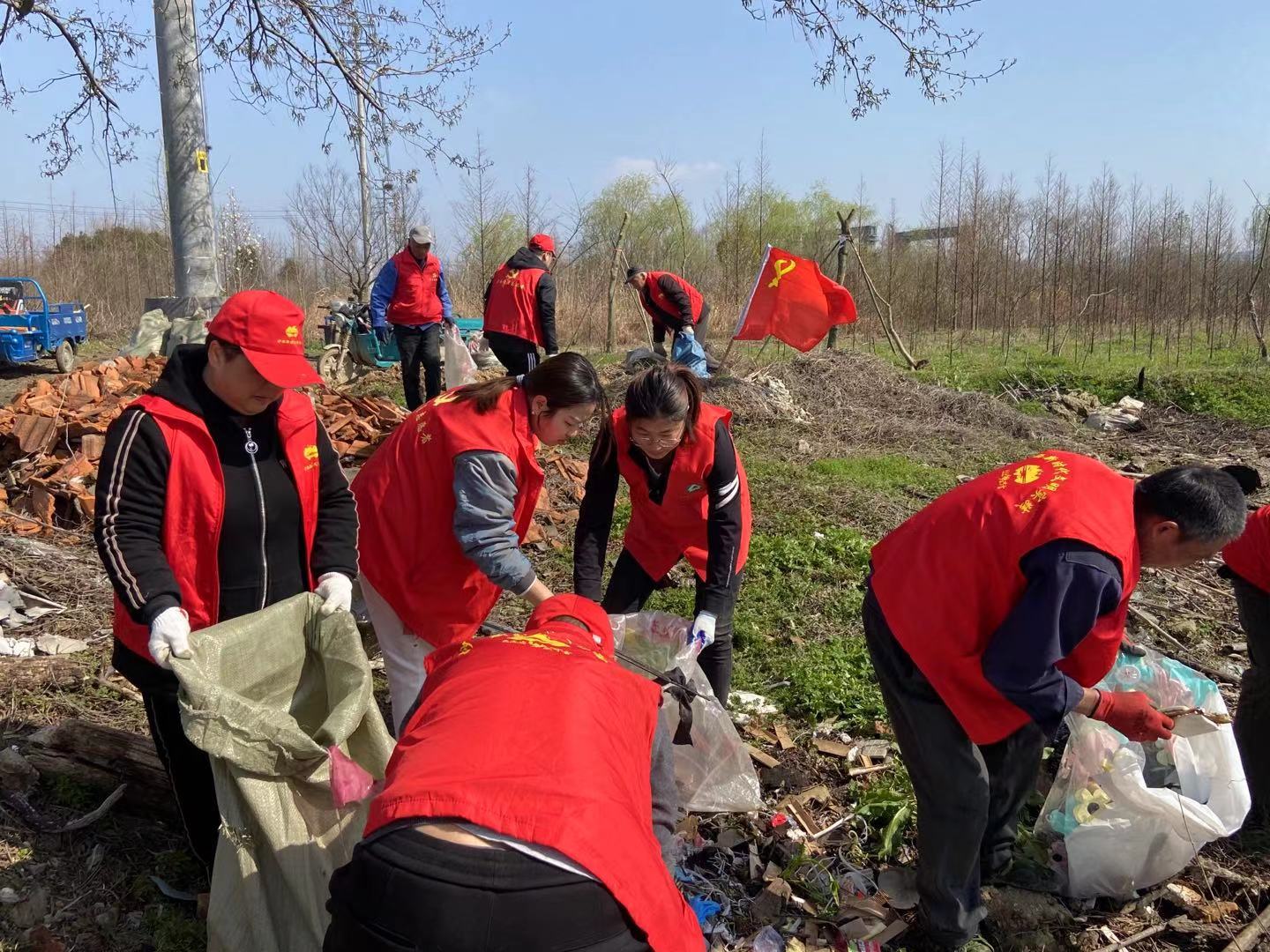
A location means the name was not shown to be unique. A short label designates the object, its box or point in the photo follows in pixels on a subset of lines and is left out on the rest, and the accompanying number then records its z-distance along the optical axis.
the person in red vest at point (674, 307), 9.48
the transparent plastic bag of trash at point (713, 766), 2.70
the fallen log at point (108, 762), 2.76
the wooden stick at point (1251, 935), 2.50
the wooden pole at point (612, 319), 15.10
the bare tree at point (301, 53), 5.83
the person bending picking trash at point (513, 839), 1.27
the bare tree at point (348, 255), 14.45
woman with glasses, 2.91
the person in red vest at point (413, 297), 7.95
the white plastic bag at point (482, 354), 11.26
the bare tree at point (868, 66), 4.46
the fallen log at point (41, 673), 3.38
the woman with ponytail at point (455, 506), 2.60
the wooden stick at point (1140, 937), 2.53
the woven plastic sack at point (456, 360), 8.50
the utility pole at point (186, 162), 7.30
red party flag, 9.04
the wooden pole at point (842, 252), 13.30
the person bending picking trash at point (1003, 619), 1.95
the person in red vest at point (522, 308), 8.10
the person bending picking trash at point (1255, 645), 2.86
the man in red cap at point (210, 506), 2.07
